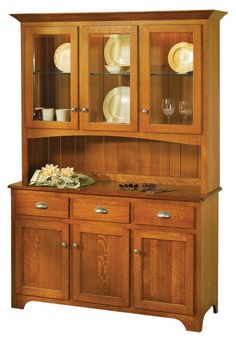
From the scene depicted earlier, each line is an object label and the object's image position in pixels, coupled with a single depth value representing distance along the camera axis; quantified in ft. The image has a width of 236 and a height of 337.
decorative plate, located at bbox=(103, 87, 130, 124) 20.61
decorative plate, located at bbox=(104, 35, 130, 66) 20.42
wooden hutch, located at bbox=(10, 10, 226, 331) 19.77
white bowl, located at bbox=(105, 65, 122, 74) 20.58
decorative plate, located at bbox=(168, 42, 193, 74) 19.89
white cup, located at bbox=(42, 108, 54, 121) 21.21
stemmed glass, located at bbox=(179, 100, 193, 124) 19.97
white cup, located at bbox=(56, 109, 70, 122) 21.08
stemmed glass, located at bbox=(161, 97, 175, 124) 20.21
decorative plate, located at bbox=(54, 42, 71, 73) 20.97
